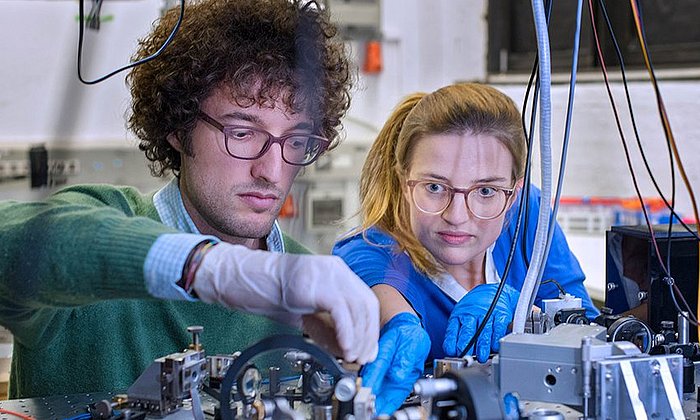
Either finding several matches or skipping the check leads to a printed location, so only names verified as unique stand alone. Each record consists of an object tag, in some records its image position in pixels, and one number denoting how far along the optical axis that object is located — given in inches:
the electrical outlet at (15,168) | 69.7
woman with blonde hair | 55.2
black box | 49.8
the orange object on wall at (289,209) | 95.6
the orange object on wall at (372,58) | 110.9
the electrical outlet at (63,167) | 65.6
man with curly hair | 55.2
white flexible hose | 41.6
